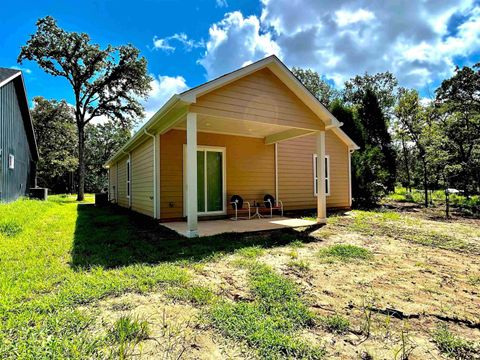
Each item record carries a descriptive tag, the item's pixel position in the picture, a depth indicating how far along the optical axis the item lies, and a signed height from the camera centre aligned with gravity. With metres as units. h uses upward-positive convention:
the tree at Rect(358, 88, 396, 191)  20.27 +4.34
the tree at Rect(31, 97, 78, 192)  24.95 +5.32
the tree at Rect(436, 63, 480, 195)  15.16 +4.07
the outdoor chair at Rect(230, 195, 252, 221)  8.39 -0.70
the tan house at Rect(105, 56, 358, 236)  5.84 +1.15
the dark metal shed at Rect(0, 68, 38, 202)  9.50 +2.26
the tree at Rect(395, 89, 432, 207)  15.08 +3.97
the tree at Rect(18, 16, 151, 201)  17.92 +8.57
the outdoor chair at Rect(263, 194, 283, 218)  8.86 -0.70
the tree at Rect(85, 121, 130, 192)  34.00 +5.36
